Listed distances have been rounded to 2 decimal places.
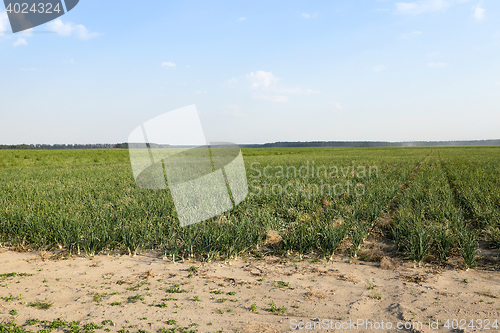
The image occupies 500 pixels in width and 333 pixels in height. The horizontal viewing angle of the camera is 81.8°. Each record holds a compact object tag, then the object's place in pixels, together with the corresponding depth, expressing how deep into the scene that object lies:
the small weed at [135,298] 3.37
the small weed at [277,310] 3.13
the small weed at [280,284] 3.77
